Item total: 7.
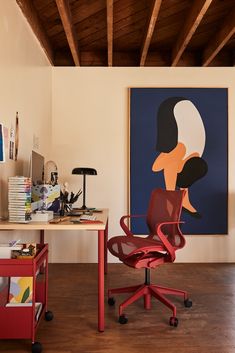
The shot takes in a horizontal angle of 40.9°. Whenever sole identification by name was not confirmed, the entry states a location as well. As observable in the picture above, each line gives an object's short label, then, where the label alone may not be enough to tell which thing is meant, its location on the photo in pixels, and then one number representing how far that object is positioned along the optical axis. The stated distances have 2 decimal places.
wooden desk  2.19
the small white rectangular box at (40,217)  2.41
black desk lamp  3.62
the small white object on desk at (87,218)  2.53
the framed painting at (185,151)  4.21
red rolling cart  1.99
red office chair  2.53
